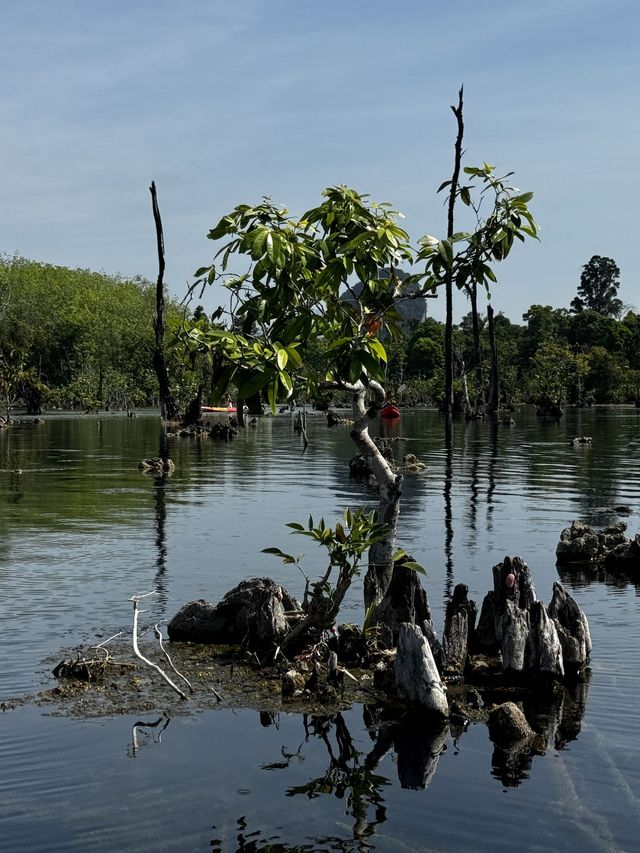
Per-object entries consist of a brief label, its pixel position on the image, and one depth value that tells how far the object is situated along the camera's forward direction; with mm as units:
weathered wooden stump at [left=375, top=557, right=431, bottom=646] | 14289
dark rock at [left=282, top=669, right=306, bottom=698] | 12859
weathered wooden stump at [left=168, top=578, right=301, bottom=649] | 14728
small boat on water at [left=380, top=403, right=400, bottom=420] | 90875
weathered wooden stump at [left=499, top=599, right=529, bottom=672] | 13305
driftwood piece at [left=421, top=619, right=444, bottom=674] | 12984
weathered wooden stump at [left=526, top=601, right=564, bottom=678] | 13272
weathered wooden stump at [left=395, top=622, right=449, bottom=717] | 11992
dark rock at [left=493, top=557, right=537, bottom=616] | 13766
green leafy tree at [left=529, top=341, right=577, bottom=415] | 106688
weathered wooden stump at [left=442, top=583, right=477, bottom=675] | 13555
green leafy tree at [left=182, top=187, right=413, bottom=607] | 12242
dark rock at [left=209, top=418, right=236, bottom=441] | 66812
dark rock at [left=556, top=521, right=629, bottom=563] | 22062
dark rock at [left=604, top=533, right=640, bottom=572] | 21703
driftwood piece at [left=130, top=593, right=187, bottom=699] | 11852
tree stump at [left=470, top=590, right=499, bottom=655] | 14266
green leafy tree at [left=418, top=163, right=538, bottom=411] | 14016
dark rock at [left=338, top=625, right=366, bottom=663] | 13977
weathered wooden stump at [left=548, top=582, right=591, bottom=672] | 13852
